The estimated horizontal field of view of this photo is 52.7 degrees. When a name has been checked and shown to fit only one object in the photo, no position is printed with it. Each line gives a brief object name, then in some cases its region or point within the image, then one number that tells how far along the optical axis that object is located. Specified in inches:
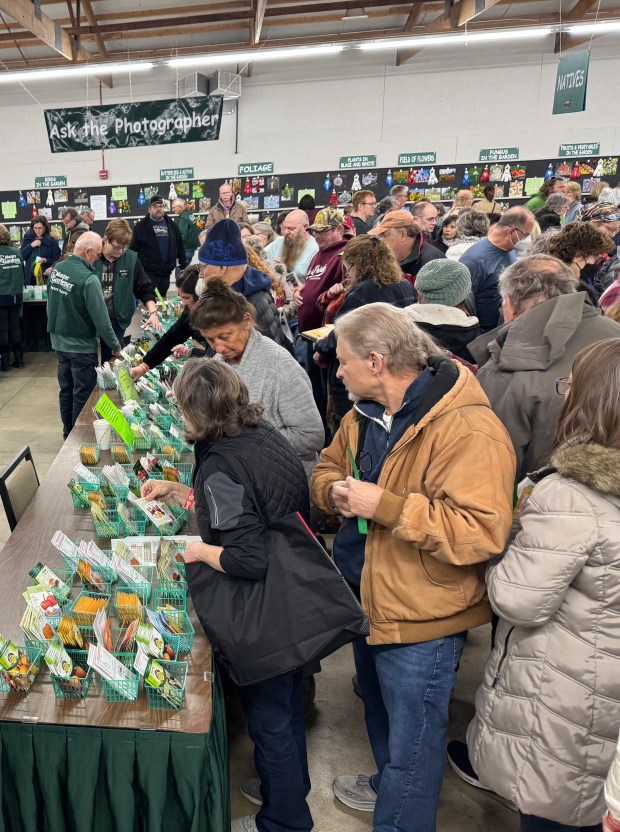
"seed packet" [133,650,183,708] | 63.4
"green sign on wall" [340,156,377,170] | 458.6
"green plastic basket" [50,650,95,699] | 65.4
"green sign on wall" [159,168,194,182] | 477.1
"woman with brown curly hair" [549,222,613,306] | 123.0
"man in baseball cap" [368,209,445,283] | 162.9
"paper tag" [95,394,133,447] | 111.4
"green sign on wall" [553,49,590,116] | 305.7
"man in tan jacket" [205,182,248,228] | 282.2
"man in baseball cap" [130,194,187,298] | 319.0
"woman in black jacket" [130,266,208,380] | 151.9
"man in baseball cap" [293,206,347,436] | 175.6
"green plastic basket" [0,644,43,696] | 66.4
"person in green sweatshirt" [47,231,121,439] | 189.0
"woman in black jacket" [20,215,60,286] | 341.7
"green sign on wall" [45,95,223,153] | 325.1
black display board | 443.5
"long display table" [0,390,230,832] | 63.7
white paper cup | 125.6
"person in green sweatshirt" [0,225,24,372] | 276.7
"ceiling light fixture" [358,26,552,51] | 294.3
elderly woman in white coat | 55.9
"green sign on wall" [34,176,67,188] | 490.6
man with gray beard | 219.8
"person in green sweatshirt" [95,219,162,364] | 225.1
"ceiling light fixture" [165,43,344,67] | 303.3
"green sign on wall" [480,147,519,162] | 444.5
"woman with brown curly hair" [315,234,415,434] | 133.9
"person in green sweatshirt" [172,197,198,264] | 368.5
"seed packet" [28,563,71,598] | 77.0
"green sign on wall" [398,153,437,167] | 451.5
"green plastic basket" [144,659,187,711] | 64.2
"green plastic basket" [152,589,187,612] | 77.9
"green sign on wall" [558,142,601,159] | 434.9
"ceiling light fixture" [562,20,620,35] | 279.0
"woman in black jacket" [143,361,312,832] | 69.6
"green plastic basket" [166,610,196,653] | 71.8
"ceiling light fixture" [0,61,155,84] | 319.5
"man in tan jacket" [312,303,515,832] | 62.8
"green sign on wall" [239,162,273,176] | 472.1
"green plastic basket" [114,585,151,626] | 73.0
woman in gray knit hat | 106.8
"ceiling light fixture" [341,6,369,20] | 398.1
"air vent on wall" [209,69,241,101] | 438.0
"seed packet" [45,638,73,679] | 65.1
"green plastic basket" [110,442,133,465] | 118.0
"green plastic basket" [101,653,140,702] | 64.8
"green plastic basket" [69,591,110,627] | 71.3
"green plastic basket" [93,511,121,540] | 92.7
